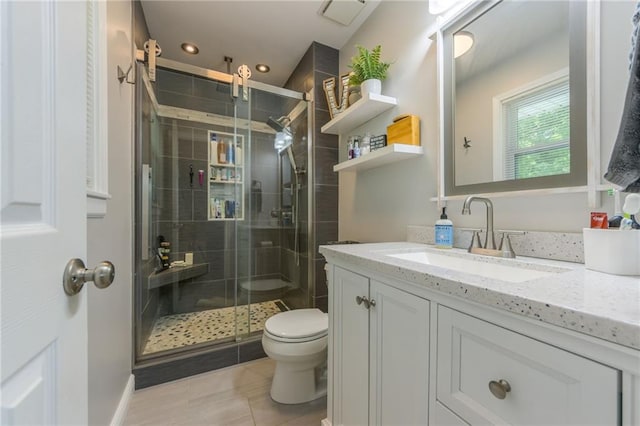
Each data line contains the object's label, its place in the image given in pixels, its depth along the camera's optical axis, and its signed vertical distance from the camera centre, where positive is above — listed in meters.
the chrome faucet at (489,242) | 0.95 -0.12
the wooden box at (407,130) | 1.39 +0.46
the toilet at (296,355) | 1.36 -0.77
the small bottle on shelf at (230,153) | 2.50 +0.59
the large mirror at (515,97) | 0.87 +0.46
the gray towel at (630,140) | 0.54 +0.16
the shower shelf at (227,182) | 2.48 +0.30
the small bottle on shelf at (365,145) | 1.63 +0.44
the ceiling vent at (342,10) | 1.71 +1.40
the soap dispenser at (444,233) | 1.15 -0.10
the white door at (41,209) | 0.33 +0.01
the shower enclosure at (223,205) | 2.12 +0.07
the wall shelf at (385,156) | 1.36 +0.32
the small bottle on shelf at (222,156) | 2.56 +0.56
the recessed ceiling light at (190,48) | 2.16 +1.42
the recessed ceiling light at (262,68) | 2.47 +1.42
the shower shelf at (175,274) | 2.10 -0.57
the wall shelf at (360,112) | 1.52 +0.66
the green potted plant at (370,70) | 1.54 +0.87
